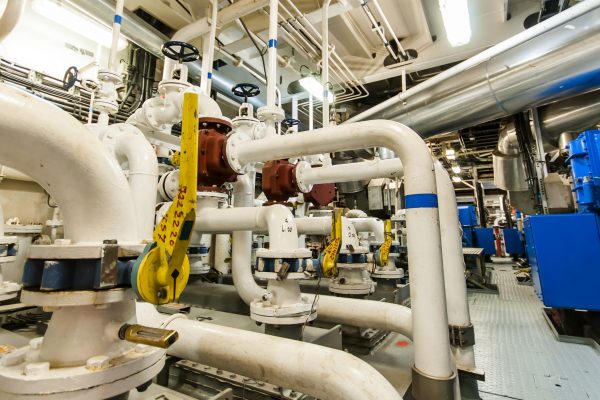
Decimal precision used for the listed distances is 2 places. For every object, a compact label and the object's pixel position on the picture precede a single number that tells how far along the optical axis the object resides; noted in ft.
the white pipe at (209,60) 6.36
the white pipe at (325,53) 7.08
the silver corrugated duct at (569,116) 7.83
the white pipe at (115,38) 5.19
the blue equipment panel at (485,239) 16.76
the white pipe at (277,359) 2.22
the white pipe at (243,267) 4.76
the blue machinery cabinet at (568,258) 5.88
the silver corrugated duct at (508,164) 10.51
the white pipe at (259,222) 3.81
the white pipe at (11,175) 5.77
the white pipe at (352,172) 5.33
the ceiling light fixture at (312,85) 8.43
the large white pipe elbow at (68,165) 1.42
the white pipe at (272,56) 5.43
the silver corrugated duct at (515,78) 5.81
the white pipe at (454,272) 4.01
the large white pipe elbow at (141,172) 4.24
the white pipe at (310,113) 9.54
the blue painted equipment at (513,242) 17.29
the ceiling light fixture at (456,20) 6.08
